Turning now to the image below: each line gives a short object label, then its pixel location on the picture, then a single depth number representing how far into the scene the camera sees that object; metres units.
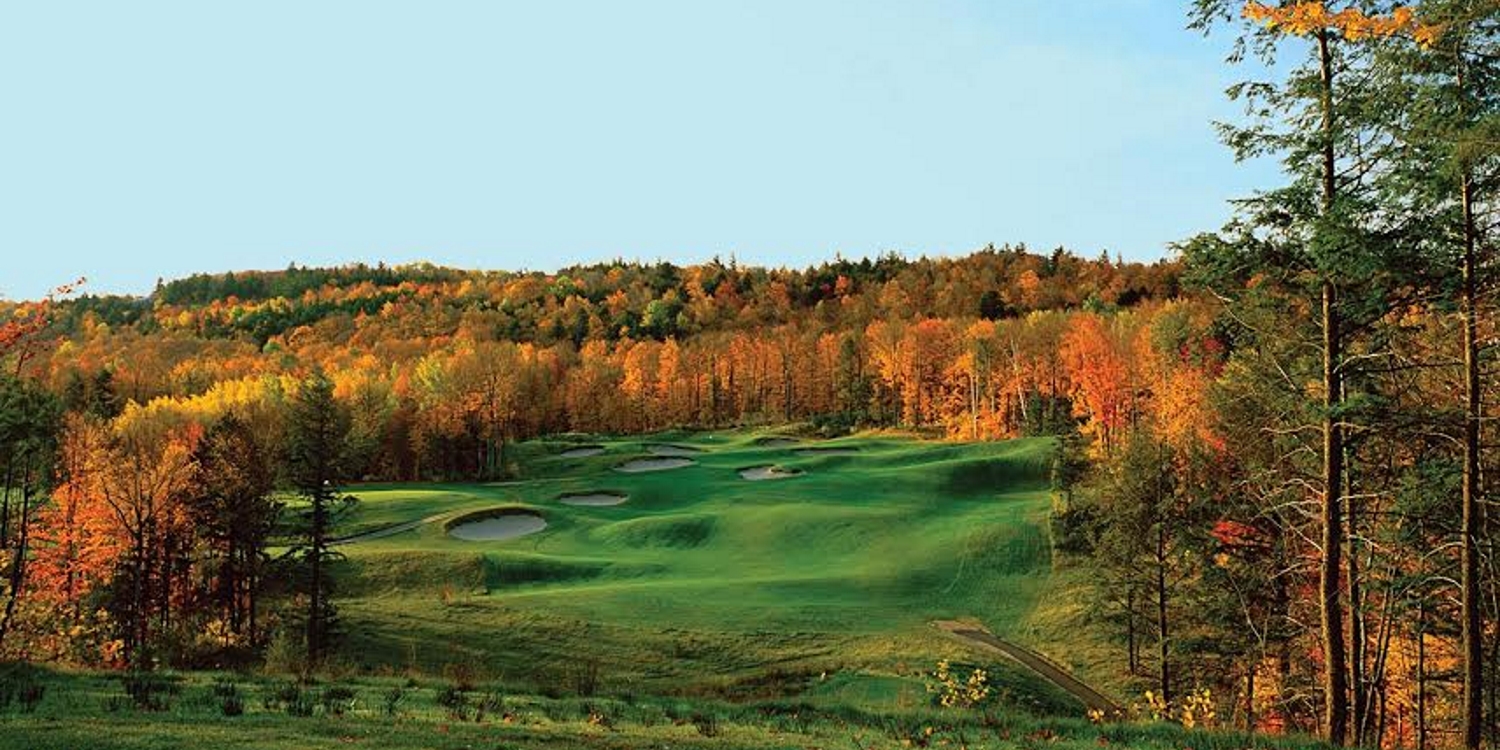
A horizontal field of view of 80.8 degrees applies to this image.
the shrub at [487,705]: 14.12
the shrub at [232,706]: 12.69
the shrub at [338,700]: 13.56
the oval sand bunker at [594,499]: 70.50
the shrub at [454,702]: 14.05
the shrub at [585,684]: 18.78
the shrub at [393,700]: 13.99
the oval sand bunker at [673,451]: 90.50
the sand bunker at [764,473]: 75.56
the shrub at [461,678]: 17.81
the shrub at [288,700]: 13.16
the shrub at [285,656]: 21.85
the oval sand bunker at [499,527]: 57.50
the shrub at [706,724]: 13.70
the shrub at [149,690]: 12.96
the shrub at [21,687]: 12.61
